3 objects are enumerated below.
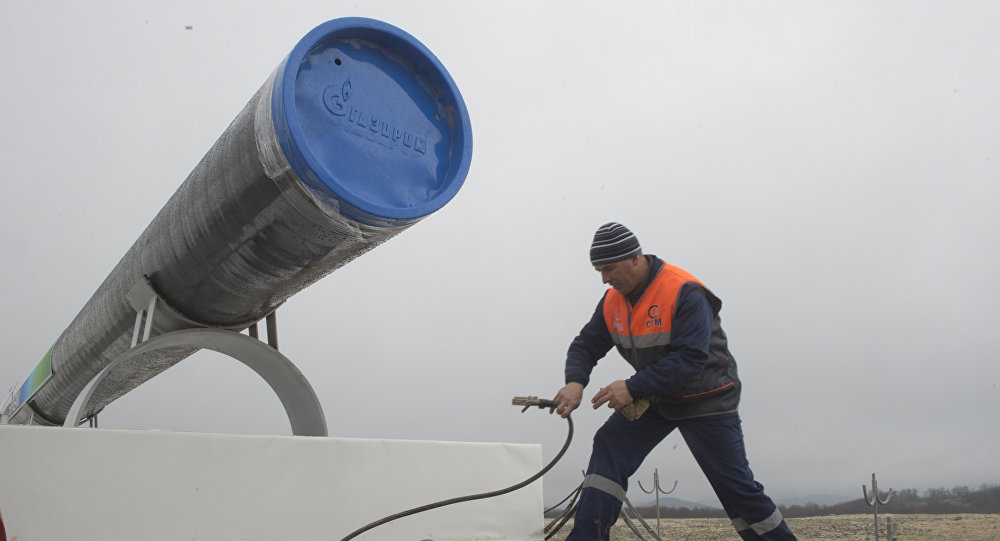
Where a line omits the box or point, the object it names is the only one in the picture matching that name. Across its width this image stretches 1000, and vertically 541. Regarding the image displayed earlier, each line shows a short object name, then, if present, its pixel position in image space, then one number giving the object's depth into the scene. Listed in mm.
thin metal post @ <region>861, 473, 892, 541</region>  4769
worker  2617
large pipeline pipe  1936
